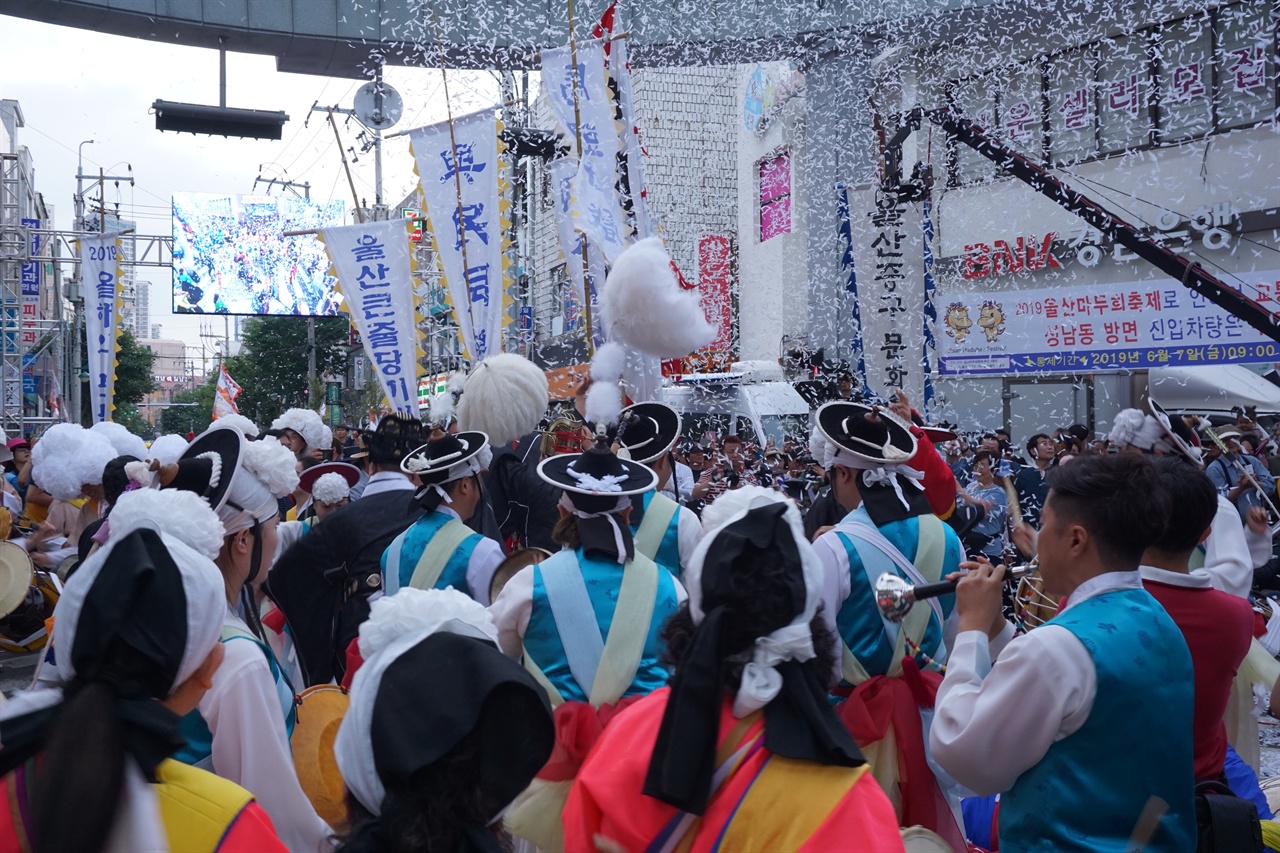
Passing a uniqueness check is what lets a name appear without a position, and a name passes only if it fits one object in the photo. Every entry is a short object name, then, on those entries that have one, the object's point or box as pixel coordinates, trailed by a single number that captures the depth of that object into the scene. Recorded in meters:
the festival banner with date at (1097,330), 10.09
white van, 12.28
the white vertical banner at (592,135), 6.68
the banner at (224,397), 15.09
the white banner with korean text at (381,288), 7.61
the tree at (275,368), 32.88
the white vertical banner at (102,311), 10.80
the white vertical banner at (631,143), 6.92
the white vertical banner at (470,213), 7.32
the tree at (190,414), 54.62
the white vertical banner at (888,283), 11.17
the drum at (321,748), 2.48
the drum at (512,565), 3.58
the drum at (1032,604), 3.12
